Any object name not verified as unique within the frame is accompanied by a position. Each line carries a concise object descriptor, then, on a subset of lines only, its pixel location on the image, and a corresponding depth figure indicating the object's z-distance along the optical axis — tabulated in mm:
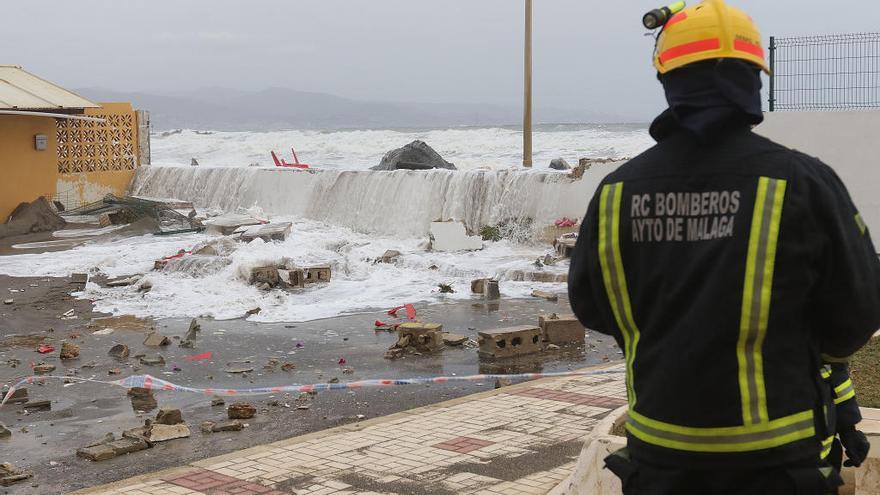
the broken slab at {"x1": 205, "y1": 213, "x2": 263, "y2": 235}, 21703
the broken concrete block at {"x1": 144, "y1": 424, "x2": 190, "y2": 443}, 7523
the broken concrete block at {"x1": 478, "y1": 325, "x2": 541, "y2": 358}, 10477
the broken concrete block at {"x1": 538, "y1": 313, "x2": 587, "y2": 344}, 11008
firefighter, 2473
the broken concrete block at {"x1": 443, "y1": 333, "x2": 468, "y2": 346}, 11125
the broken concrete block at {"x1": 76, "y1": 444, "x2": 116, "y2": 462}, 7090
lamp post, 25125
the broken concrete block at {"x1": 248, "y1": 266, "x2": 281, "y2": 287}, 15648
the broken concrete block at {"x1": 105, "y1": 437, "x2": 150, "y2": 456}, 7222
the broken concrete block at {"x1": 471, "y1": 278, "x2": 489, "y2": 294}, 14875
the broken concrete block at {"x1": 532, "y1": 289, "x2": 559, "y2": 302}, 14348
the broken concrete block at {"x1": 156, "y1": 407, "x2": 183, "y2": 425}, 7820
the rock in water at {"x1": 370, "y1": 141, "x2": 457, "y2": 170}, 24769
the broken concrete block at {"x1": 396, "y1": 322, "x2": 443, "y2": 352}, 10883
